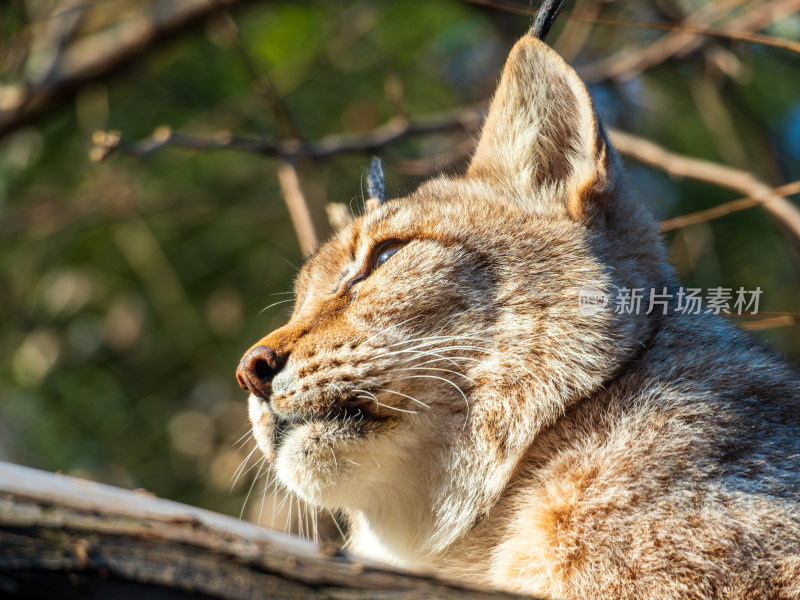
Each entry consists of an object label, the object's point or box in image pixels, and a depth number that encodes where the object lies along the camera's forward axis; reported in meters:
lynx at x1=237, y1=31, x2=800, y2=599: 5.47
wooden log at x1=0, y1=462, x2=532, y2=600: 3.63
